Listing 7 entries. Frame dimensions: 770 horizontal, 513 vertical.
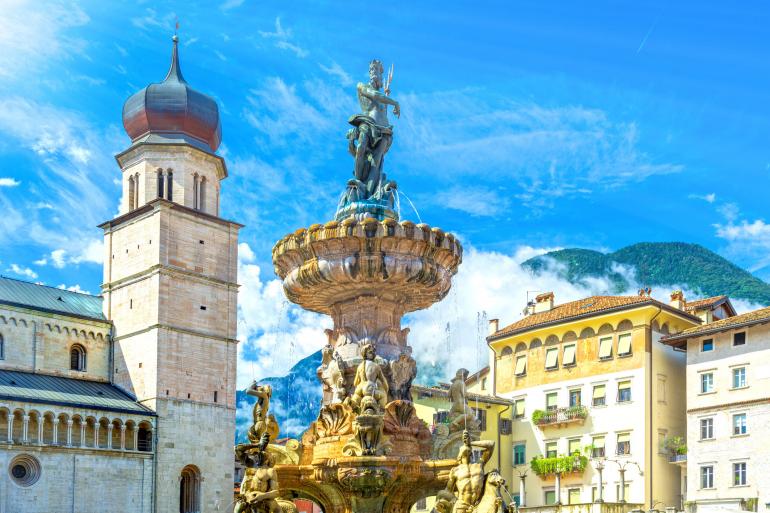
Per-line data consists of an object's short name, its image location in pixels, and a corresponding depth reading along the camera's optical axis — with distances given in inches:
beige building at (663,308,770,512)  1614.2
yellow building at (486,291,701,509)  1798.7
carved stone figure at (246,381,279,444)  569.9
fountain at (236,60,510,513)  572.1
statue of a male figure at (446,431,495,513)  514.0
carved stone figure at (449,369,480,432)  603.8
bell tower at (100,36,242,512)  2487.7
